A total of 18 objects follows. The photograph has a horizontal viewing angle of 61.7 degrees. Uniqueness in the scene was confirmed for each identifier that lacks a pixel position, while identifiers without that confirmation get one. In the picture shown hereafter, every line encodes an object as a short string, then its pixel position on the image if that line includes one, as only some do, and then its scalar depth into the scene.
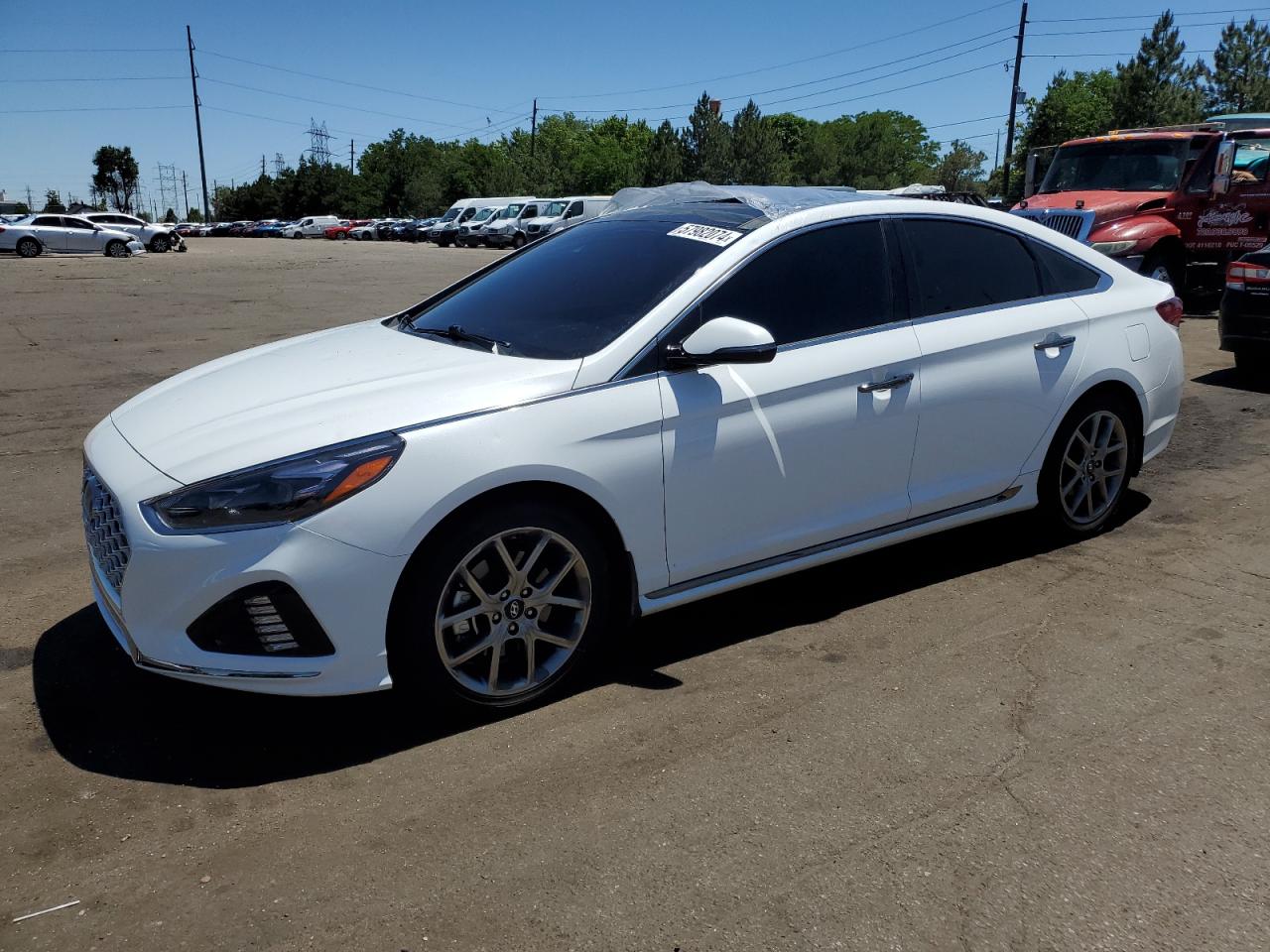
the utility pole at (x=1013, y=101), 52.44
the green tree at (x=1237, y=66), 67.50
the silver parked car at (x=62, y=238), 37.28
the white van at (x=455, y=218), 51.66
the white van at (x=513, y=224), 46.91
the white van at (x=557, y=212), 42.97
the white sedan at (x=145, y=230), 40.97
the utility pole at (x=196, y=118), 84.69
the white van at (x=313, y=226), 76.94
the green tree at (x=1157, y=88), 54.56
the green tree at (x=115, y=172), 107.69
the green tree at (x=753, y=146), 65.75
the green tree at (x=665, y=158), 62.31
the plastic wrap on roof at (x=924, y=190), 10.23
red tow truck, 12.82
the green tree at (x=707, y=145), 62.56
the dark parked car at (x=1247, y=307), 8.81
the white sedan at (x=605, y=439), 3.04
